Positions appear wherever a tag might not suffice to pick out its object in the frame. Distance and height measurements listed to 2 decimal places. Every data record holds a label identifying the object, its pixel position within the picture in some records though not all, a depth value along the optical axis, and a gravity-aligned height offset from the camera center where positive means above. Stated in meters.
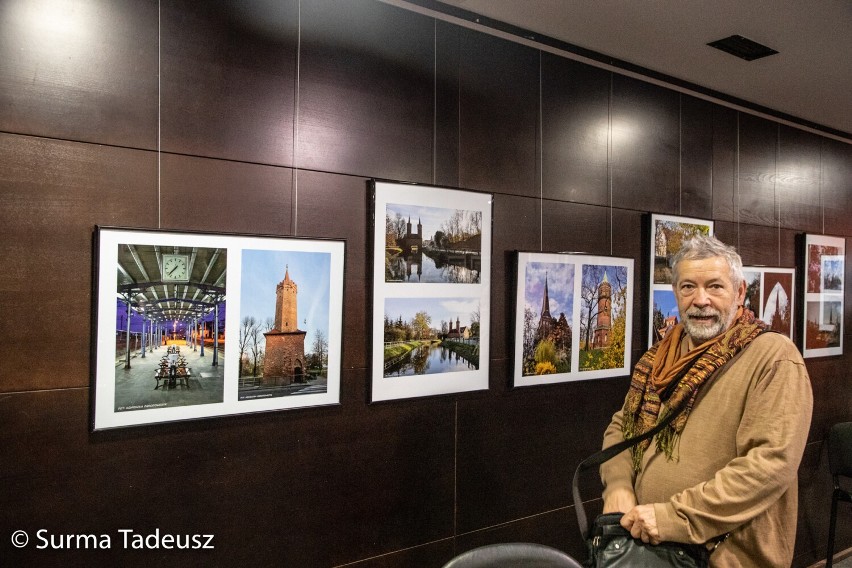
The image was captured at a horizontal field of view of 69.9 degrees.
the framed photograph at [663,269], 3.60 +0.10
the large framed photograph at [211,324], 2.03 -0.16
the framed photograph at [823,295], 4.50 -0.06
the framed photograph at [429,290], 2.61 -0.03
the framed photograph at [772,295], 4.14 -0.06
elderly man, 1.79 -0.45
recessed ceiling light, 3.12 +1.26
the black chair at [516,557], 1.74 -0.79
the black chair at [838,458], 4.05 -1.16
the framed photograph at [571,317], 3.07 -0.17
